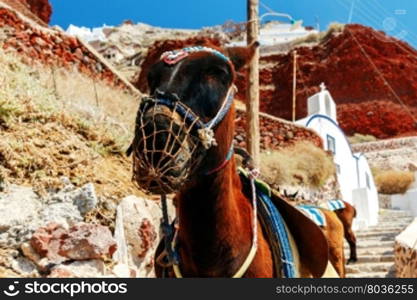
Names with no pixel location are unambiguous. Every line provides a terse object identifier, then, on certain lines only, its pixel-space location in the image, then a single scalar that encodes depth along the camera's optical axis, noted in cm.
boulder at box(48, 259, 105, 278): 374
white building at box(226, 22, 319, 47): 6022
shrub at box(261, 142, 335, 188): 1280
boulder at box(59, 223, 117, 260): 394
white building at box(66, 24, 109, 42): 6320
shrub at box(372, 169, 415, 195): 2747
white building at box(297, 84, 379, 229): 1483
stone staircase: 823
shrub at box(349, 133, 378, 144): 4097
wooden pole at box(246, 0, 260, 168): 754
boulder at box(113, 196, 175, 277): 486
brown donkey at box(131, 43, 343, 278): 201
